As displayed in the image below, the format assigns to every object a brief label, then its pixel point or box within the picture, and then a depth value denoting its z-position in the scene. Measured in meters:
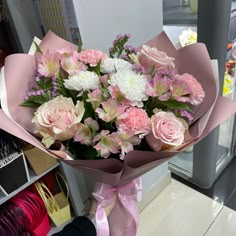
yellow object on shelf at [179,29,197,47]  1.27
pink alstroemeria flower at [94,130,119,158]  0.43
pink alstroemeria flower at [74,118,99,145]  0.45
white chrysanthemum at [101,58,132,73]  0.51
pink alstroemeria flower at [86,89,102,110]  0.44
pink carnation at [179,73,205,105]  0.46
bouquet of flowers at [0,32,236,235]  0.43
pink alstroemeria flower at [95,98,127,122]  0.42
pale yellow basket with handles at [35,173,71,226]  0.98
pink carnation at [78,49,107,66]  0.51
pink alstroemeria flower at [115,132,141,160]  0.42
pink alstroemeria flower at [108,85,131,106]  0.43
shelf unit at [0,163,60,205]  0.82
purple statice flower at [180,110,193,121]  0.46
